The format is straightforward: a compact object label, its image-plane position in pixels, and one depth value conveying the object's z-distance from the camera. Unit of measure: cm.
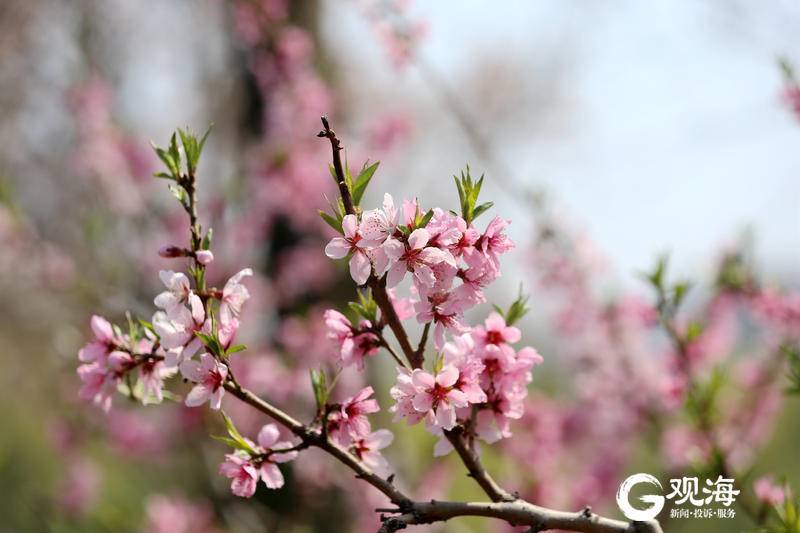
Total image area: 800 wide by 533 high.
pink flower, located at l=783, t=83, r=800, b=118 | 316
